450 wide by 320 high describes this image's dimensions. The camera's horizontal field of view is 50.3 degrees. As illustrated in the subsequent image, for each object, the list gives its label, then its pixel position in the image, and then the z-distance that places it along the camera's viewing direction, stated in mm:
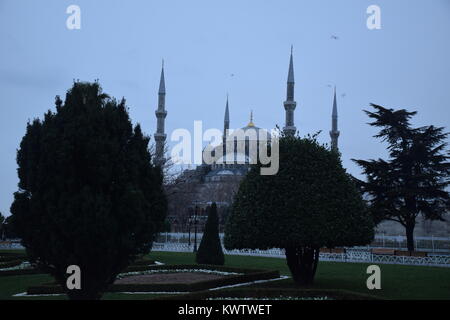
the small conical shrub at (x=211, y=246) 21641
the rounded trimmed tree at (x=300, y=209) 13625
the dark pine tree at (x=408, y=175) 26969
